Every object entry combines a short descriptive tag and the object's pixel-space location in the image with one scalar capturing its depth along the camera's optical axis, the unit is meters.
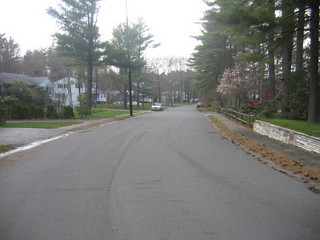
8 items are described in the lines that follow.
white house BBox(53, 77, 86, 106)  66.99
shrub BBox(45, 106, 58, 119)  25.95
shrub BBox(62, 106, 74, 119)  26.83
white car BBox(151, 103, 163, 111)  55.88
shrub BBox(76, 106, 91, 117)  28.20
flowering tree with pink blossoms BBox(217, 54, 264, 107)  34.22
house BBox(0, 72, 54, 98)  41.41
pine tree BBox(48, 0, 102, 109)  32.19
